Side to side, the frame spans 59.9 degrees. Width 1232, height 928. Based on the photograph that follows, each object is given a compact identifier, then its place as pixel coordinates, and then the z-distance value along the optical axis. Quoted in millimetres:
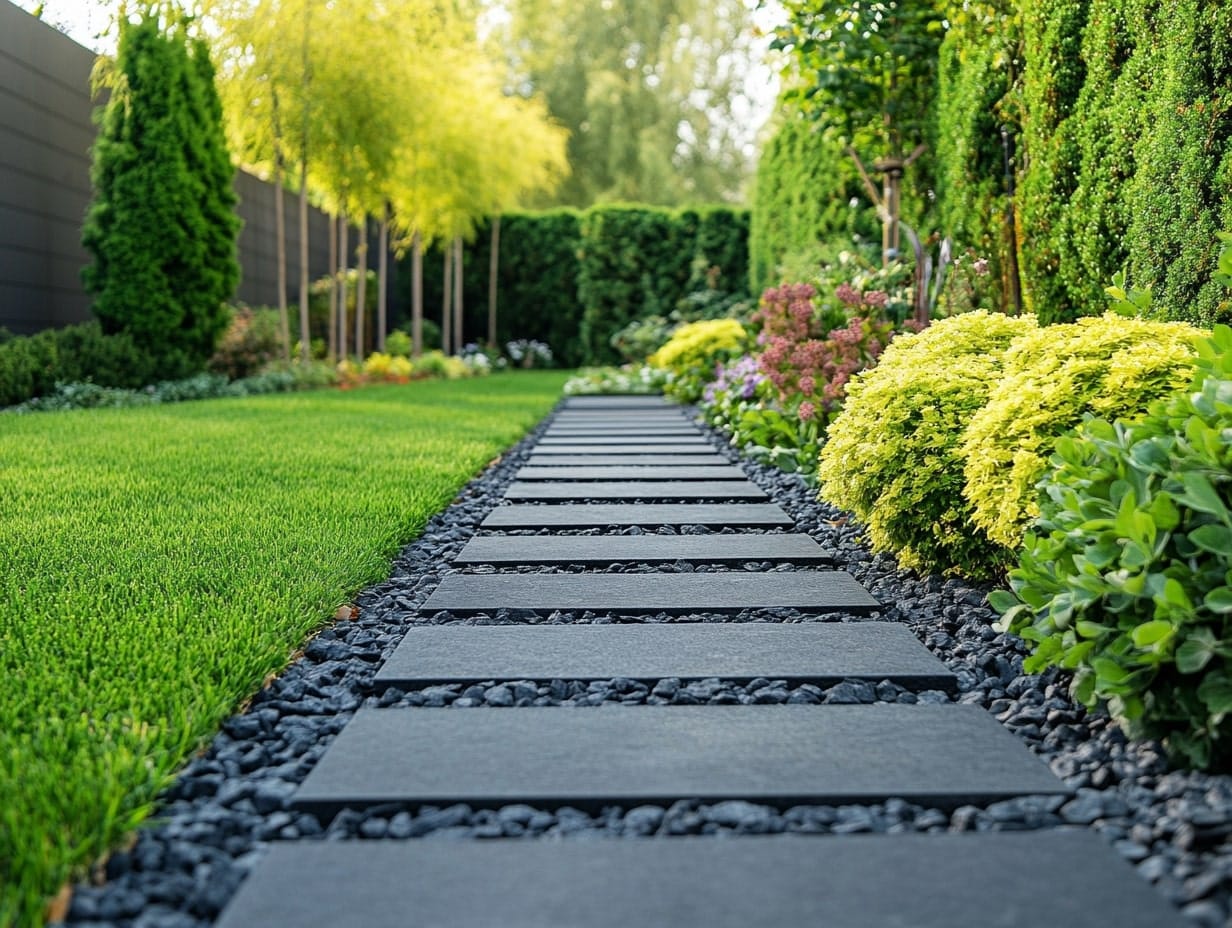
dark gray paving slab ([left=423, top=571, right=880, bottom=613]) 2609
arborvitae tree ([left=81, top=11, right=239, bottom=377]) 8758
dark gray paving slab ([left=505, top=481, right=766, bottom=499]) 4297
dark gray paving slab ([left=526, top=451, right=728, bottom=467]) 5355
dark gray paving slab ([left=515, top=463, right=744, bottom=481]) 4867
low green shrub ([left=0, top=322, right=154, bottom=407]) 7621
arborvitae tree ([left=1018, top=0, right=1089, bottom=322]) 4094
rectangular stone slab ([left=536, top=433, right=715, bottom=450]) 6312
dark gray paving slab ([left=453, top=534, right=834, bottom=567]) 3135
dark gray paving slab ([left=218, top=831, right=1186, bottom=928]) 1183
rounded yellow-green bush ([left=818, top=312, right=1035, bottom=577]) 2824
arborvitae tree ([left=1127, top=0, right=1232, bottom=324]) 2998
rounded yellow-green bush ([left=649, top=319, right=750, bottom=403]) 8656
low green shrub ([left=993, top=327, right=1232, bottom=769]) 1572
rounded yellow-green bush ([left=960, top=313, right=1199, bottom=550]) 2342
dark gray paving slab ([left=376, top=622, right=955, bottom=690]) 2062
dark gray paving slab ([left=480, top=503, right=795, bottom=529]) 3709
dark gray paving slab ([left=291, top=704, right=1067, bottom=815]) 1518
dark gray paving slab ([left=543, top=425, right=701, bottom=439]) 6801
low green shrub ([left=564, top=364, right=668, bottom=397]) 10961
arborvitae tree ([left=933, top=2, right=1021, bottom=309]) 4863
